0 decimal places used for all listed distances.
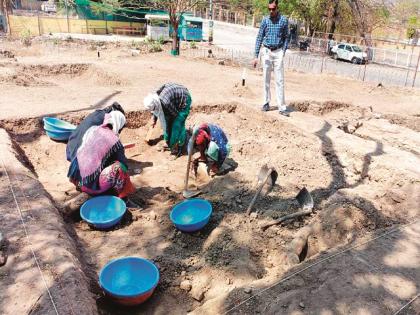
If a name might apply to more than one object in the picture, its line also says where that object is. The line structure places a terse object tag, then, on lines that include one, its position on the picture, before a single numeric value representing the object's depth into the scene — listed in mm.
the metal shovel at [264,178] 4090
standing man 6421
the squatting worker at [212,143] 4859
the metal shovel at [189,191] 4522
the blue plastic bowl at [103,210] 3871
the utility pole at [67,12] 24056
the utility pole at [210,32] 23003
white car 19672
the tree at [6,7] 21953
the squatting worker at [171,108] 5402
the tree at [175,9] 14945
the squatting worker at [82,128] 4441
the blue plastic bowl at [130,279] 2816
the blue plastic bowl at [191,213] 3770
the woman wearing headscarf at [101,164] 4009
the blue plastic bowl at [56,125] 5982
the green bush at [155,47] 16562
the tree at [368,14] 25125
